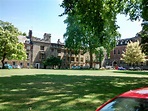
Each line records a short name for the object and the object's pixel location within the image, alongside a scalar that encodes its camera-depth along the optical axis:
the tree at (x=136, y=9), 11.47
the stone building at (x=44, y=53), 52.02
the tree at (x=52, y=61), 48.20
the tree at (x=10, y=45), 34.57
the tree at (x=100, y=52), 43.43
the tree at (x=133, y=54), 45.91
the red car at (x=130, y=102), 2.19
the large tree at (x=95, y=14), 10.03
